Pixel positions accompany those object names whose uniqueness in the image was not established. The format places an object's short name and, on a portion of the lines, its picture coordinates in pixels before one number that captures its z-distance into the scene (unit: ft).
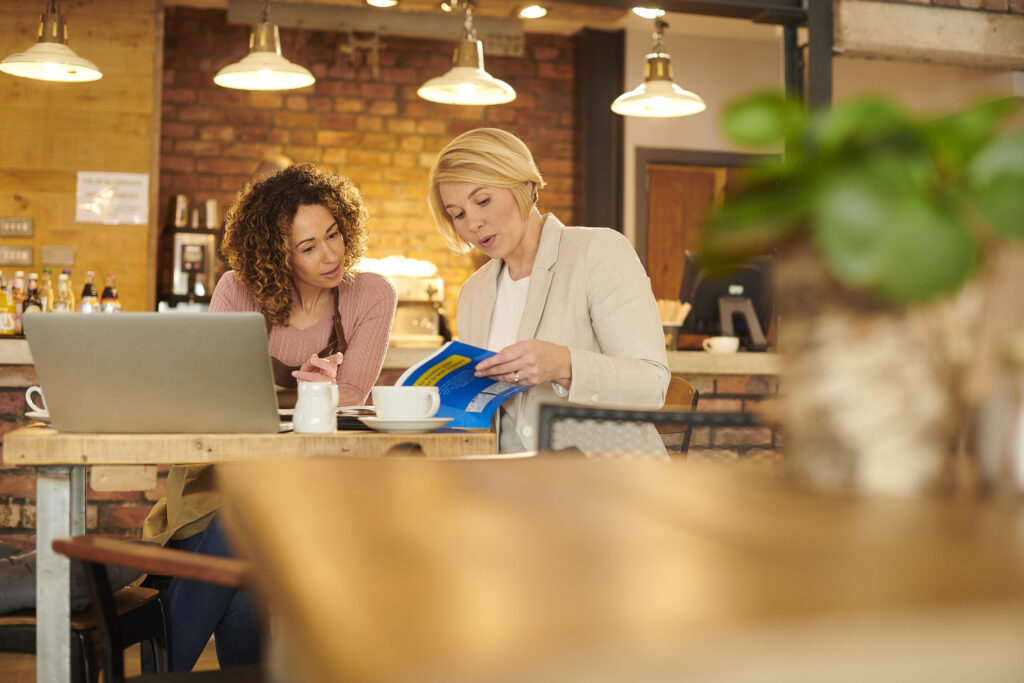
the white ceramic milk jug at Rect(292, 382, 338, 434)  4.87
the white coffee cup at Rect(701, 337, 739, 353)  11.80
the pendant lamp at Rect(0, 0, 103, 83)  12.11
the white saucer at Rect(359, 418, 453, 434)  4.98
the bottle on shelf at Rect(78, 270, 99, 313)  11.91
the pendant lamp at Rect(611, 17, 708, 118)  13.80
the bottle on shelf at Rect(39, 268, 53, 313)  11.92
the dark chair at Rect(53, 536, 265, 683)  3.27
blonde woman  6.18
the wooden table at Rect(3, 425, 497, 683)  4.40
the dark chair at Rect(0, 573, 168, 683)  4.69
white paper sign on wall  16.43
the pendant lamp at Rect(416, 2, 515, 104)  12.36
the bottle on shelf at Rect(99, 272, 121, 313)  12.01
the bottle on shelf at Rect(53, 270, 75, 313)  11.75
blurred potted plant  1.81
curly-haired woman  7.58
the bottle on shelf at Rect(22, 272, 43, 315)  11.75
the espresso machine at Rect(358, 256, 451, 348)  18.72
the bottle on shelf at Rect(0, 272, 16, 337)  10.98
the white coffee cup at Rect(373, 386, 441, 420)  5.01
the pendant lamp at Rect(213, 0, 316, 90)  11.99
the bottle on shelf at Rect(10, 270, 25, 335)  11.11
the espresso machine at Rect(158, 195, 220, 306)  18.19
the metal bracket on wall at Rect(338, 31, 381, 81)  19.35
